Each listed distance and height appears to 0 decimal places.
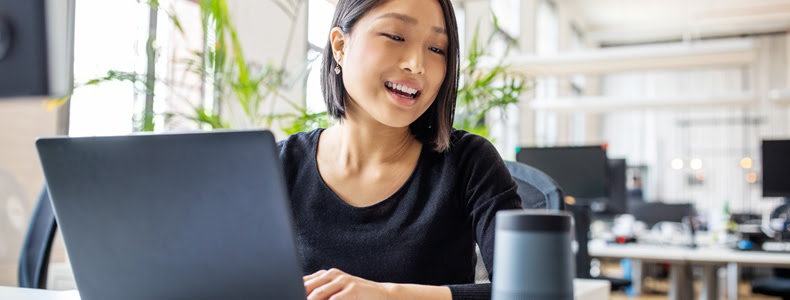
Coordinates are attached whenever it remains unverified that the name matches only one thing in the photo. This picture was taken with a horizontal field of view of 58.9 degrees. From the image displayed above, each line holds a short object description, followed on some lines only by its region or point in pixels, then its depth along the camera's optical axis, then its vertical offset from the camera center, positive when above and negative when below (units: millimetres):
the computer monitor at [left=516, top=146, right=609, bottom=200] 3951 -49
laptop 619 -53
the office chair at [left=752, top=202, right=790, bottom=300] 3924 -704
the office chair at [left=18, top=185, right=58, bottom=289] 1755 -227
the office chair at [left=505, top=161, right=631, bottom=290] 1674 -67
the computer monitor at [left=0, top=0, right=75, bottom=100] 621 +98
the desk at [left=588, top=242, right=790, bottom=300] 3562 -501
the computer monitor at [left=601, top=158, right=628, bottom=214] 4723 -177
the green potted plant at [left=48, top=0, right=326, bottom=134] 2613 +326
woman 1108 -11
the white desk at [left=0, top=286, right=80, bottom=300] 1133 -227
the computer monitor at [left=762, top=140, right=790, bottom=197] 4055 -26
